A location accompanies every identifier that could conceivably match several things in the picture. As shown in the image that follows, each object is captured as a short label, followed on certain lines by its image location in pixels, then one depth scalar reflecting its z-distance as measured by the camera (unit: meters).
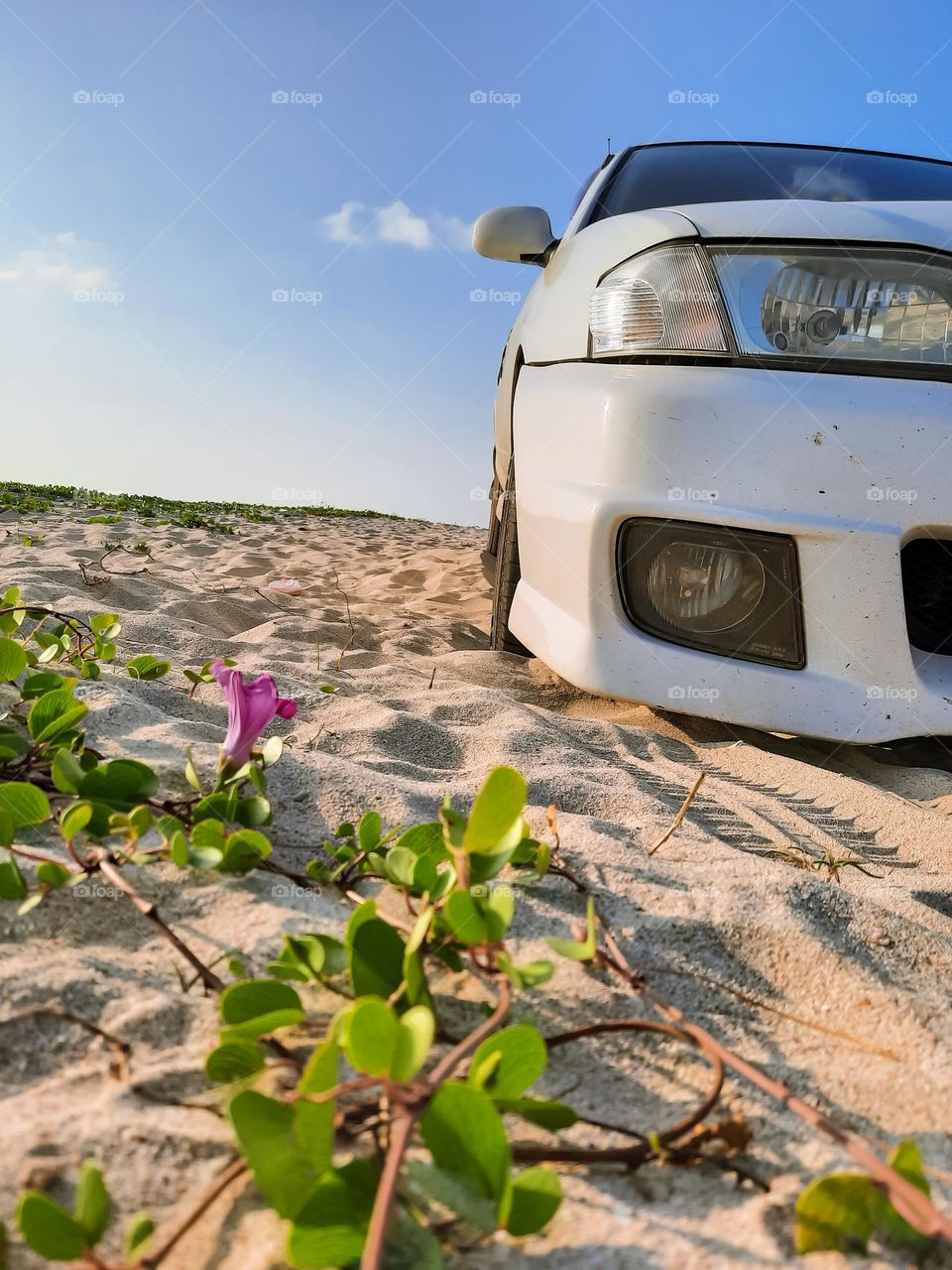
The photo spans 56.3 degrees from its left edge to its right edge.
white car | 1.86
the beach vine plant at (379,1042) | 0.54
